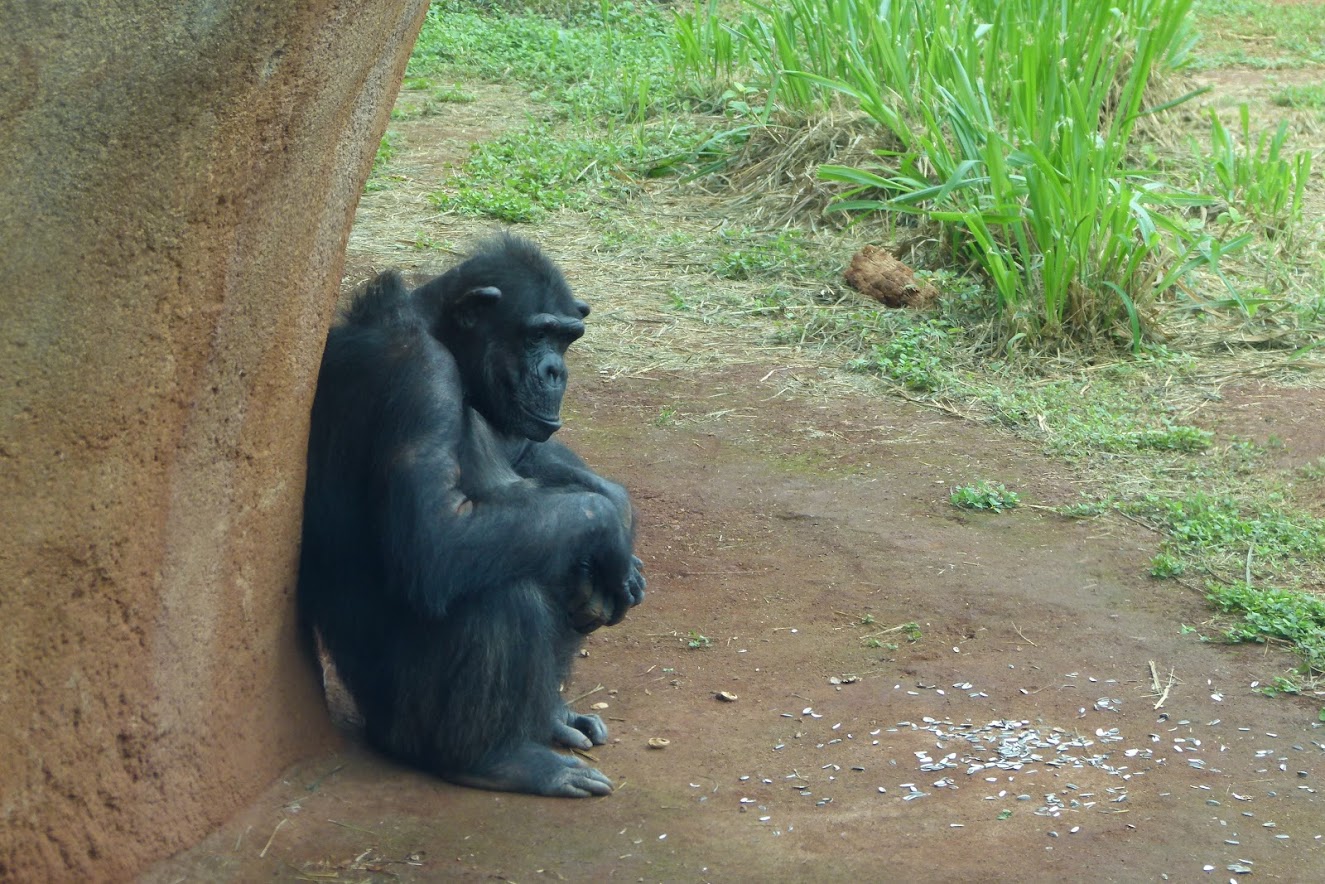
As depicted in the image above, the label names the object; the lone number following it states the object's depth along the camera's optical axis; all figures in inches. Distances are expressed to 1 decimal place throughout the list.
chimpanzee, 262.5
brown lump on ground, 548.7
